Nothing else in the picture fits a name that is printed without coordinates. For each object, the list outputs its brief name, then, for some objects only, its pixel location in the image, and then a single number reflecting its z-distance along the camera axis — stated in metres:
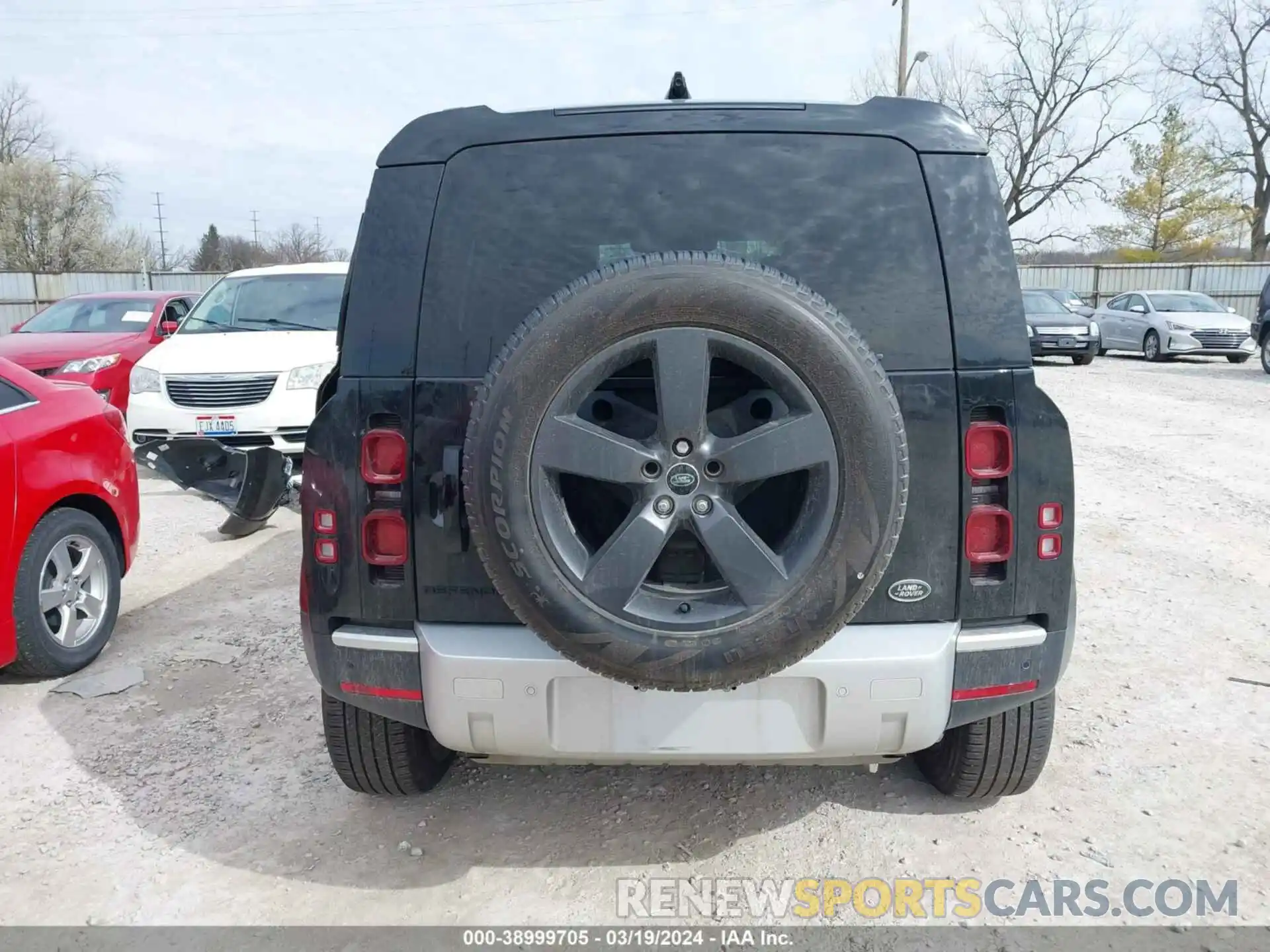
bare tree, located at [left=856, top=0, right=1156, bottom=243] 38.69
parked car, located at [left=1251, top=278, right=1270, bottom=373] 15.75
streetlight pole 27.43
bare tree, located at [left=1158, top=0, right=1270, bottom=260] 39.28
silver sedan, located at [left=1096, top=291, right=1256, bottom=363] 18.50
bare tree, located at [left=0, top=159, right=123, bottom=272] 39.53
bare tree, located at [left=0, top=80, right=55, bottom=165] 45.62
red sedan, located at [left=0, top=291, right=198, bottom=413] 9.55
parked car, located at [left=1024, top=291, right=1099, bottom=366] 18.56
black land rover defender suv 2.12
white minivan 7.71
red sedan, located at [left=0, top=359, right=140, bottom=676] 3.84
